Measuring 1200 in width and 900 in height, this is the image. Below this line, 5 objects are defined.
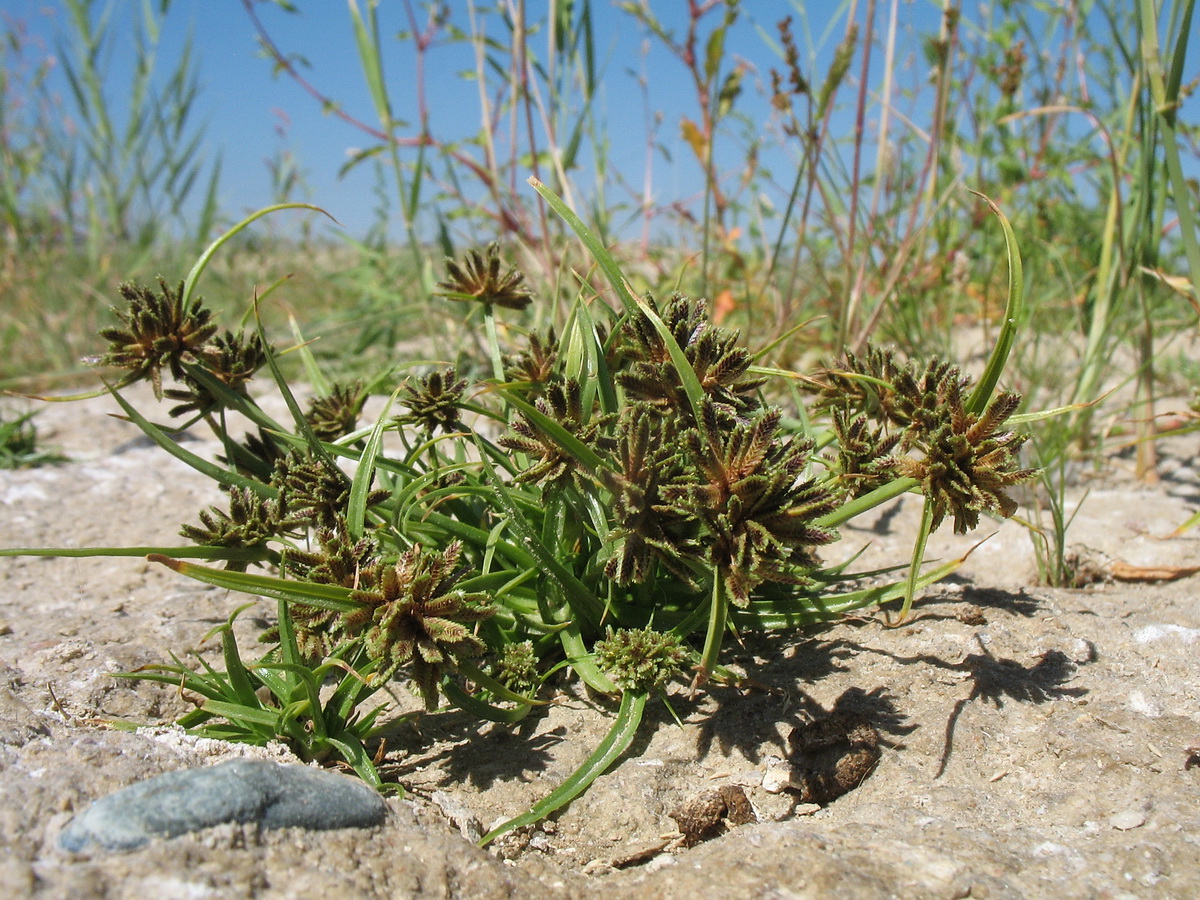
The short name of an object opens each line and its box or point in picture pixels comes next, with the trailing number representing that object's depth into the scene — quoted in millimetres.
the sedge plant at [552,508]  158
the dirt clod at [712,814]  163
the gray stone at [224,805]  132
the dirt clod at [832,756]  171
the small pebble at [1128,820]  151
